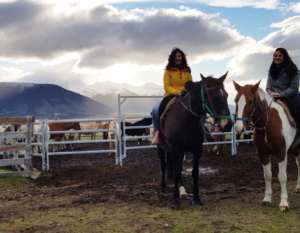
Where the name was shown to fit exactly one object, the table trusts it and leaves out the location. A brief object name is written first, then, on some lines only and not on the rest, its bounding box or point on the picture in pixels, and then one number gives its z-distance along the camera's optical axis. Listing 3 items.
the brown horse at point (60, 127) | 14.58
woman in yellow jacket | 5.31
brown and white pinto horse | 4.21
